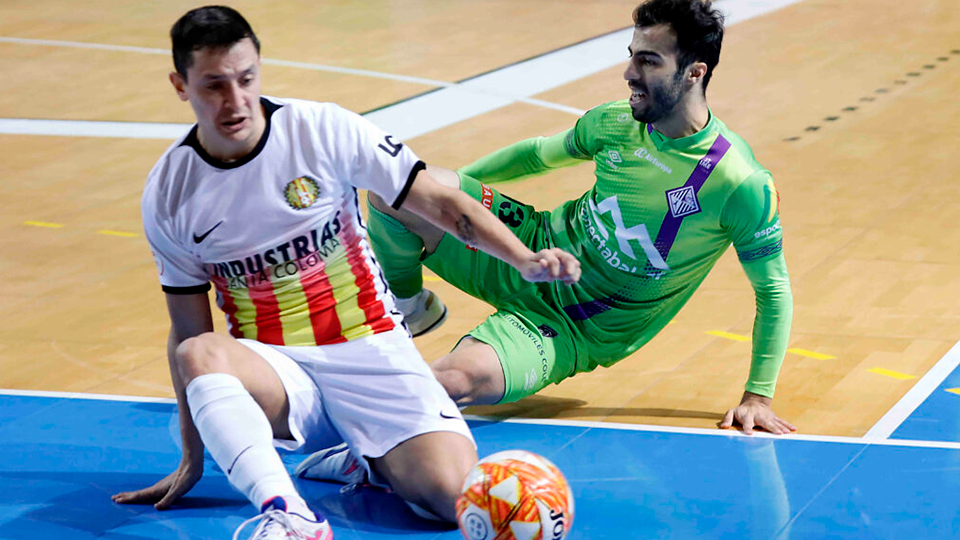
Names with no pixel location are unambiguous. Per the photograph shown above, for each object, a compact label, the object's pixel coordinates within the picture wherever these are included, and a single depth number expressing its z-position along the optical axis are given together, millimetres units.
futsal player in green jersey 9602
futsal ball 7371
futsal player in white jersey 7855
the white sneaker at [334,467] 9055
